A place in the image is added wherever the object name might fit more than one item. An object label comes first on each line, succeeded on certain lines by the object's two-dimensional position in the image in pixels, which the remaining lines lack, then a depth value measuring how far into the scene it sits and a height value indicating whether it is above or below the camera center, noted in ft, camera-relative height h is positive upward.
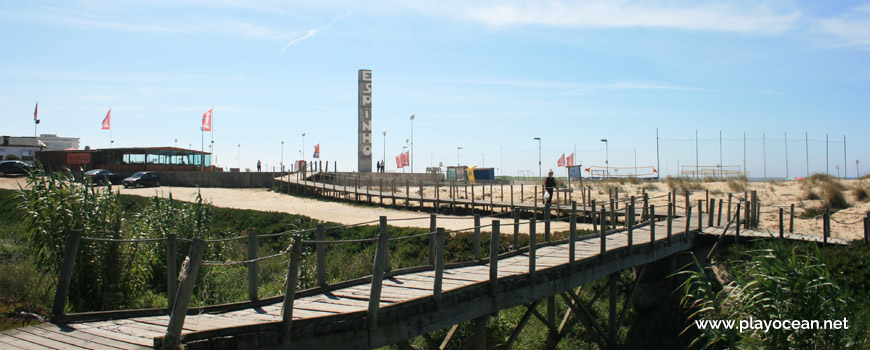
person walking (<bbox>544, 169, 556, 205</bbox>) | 76.11 -0.70
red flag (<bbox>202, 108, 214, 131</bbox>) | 175.73 +17.59
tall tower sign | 180.75 +16.91
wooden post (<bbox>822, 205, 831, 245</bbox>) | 47.85 -4.01
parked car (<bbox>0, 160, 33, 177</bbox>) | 150.61 +3.48
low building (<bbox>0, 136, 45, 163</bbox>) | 235.20 +13.55
